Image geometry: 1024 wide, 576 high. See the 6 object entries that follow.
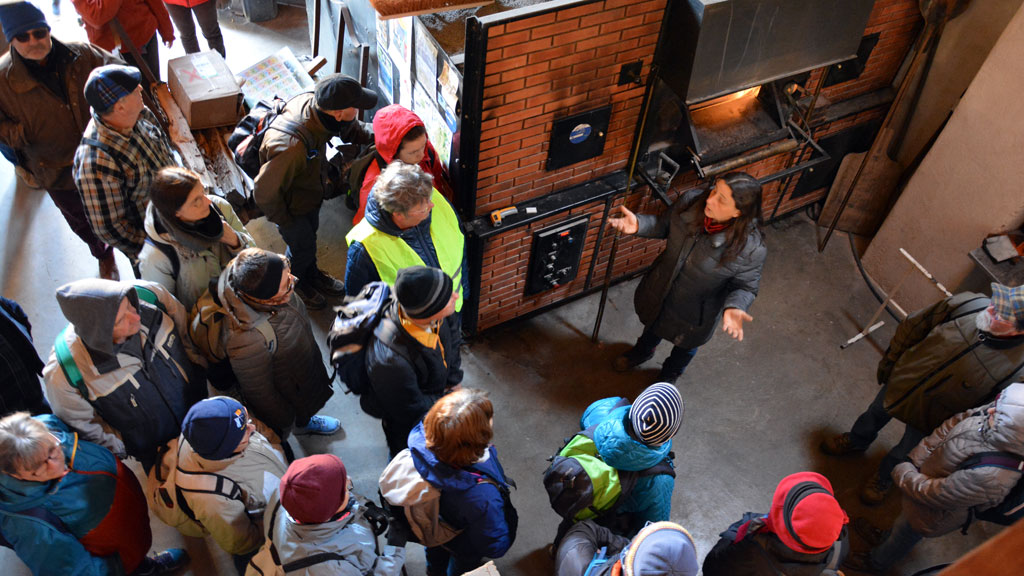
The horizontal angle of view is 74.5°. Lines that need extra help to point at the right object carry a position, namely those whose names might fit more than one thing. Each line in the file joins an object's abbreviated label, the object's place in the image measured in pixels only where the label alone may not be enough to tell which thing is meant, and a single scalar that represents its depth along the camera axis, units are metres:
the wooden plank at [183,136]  4.73
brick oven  3.68
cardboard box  4.83
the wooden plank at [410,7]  3.42
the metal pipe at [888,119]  4.82
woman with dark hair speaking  3.73
